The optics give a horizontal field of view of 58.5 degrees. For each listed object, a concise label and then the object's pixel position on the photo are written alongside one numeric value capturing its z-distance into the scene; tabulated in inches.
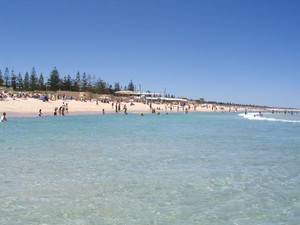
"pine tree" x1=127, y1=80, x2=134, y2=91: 5674.2
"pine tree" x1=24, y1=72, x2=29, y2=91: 4023.6
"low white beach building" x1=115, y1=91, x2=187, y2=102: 4309.8
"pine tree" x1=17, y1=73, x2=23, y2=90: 4028.1
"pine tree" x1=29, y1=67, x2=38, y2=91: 3868.9
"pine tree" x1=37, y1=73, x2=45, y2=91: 4031.0
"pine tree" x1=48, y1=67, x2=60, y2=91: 3946.9
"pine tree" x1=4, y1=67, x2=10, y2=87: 4025.6
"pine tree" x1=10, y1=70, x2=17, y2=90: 4015.8
